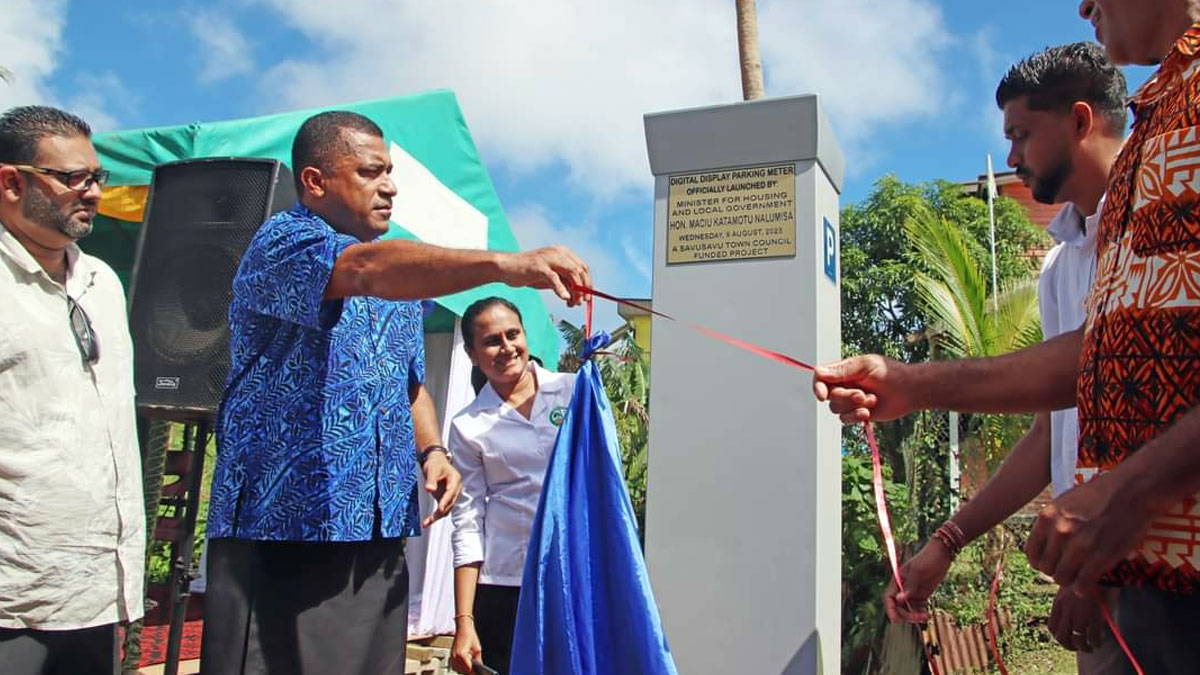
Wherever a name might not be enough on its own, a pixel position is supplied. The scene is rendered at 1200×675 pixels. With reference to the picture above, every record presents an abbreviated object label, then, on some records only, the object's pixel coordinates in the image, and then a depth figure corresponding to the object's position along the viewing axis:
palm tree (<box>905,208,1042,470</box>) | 8.26
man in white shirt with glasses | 2.28
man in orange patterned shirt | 1.24
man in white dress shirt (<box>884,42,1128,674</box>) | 2.36
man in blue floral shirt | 2.18
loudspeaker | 4.30
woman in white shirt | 3.32
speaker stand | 4.15
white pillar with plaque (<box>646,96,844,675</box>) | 3.91
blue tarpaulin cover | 2.26
